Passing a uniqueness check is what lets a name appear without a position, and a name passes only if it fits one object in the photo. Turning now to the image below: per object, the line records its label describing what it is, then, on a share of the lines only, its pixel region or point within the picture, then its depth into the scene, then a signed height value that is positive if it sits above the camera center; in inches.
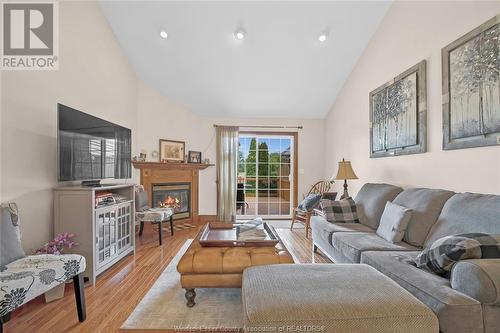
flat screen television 94.8 +9.1
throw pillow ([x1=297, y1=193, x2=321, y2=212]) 164.4 -23.4
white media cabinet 95.6 -20.6
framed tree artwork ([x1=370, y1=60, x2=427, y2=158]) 107.8 +25.6
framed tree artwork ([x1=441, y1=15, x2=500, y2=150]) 76.1 +26.2
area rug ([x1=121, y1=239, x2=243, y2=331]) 70.1 -44.1
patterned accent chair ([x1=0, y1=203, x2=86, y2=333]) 57.4 -26.5
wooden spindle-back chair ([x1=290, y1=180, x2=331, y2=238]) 165.2 -29.7
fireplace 187.8 -22.6
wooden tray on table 87.5 -26.8
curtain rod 216.1 +35.6
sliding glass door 221.1 -4.8
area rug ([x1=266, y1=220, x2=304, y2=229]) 192.0 -45.7
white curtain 208.4 -1.9
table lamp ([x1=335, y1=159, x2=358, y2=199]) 145.8 -2.4
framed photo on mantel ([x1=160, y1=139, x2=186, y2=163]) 191.5 +13.7
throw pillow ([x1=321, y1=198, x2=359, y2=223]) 121.0 -21.7
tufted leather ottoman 76.1 -30.3
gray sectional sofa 48.4 -25.7
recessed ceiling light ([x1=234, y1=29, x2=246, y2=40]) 140.2 +76.0
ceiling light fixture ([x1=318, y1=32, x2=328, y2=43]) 141.7 +75.0
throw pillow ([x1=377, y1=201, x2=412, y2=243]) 87.9 -20.3
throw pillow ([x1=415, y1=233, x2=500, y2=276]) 54.6 -18.6
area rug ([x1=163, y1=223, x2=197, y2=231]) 183.8 -44.6
